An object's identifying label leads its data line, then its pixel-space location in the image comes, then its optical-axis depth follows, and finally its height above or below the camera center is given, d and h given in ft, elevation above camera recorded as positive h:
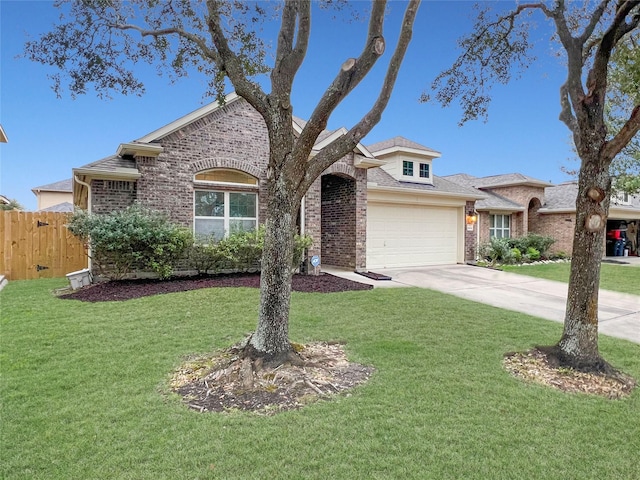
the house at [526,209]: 65.62 +5.28
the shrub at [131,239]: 30.73 +0.12
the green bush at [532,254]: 61.16 -2.25
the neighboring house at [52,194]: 89.15 +10.75
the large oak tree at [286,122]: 14.94 +4.59
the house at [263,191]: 34.76 +5.14
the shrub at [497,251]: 57.88 -1.73
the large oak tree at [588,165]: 15.67 +2.98
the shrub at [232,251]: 35.22 -1.01
